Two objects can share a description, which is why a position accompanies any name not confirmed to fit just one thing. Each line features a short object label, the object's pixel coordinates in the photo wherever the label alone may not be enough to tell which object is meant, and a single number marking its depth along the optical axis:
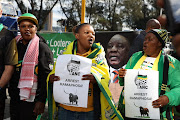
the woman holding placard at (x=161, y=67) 2.01
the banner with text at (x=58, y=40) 5.68
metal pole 5.75
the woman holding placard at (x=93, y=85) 2.21
